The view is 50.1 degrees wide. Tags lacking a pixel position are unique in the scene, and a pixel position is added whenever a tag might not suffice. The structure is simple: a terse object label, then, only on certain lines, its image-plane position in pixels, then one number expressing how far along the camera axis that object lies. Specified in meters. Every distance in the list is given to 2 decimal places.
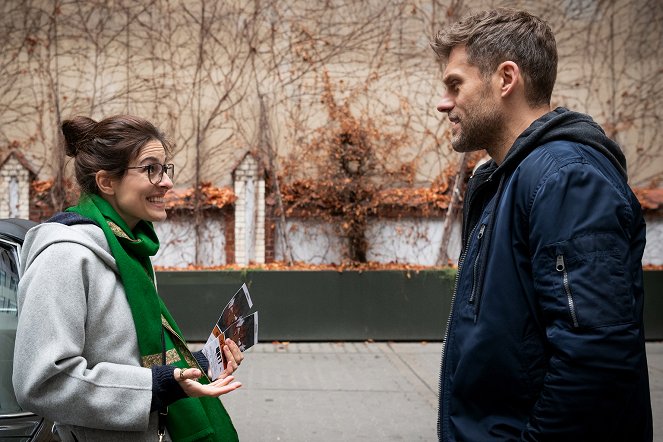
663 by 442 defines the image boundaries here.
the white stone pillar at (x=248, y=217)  9.75
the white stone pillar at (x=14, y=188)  9.51
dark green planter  8.84
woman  1.99
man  1.68
